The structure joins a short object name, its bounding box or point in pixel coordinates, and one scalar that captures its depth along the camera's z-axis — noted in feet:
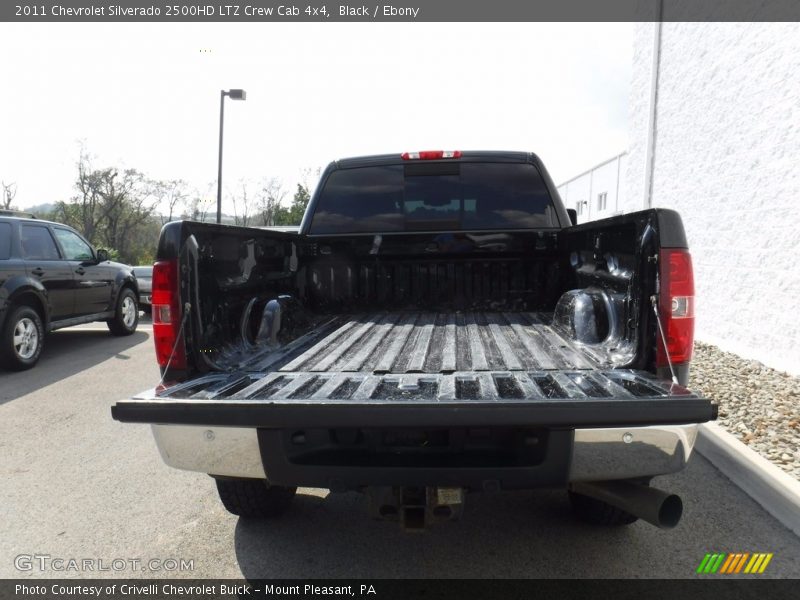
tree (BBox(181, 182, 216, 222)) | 145.30
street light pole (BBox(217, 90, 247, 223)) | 51.26
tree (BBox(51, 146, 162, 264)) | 136.46
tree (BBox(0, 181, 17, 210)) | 143.33
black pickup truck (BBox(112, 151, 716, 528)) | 6.69
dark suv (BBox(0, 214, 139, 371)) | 22.98
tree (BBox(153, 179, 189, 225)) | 149.38
